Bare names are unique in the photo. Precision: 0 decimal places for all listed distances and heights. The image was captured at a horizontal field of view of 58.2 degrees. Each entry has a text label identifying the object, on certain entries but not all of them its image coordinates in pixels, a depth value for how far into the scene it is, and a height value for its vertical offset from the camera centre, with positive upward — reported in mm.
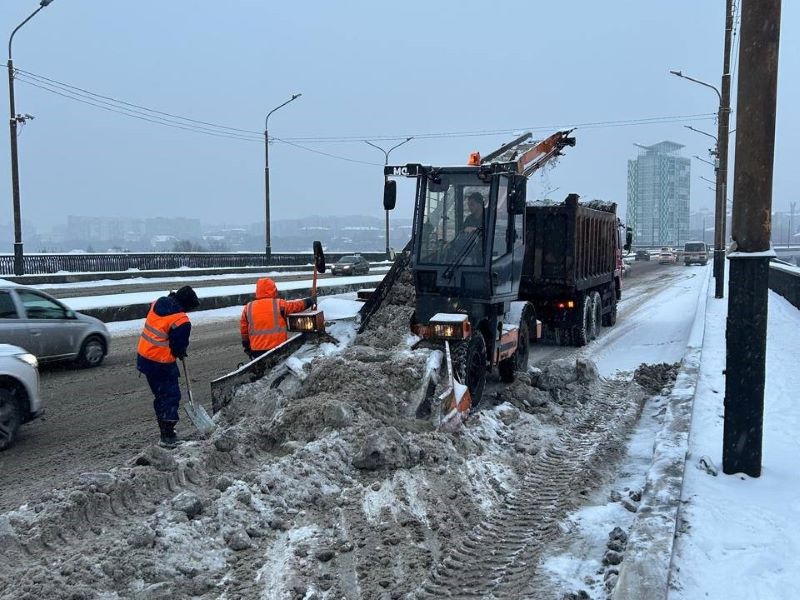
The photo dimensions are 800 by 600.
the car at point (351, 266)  44500 -1570
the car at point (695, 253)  61594 -1004
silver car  10703 -1385
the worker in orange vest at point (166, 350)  6941 -1059
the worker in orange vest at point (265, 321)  8391 -940
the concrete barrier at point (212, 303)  17875 -1850
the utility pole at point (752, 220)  5086 +156
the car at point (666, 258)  64875 -1503
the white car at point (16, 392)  7184 -1543
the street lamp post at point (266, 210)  45803 +1944
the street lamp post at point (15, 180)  27641 +2441
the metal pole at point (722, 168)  25203 +2846
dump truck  13547 -508
